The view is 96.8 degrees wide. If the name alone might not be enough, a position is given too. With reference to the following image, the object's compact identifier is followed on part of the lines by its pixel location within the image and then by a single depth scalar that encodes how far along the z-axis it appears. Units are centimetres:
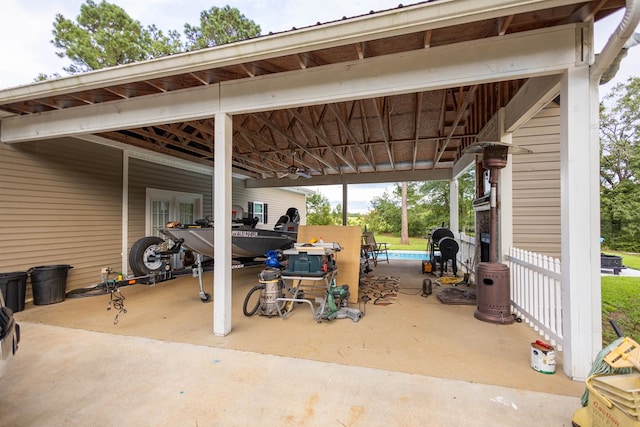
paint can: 246
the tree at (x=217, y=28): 1600
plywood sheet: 482
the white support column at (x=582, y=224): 236
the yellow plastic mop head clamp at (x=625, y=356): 145
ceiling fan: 699
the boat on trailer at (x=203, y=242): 472
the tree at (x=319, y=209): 1858
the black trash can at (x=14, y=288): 422
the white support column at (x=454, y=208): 914
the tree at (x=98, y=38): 1310
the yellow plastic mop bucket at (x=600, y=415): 137
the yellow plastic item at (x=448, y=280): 615
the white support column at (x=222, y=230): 335
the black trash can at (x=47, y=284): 466
